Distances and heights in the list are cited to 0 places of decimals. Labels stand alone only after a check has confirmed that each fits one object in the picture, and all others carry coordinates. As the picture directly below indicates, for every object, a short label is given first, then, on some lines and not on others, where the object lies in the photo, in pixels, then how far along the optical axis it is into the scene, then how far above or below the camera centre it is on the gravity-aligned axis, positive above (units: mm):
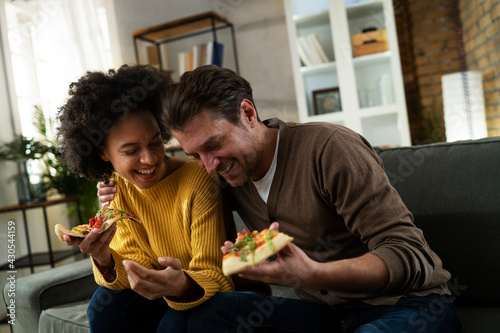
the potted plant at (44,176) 3389 -12
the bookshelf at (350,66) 3426 +535
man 1006 -169
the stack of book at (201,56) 3723 +830
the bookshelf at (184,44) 3732 +1039
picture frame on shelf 3568 +300
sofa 1426 -292
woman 1380 -115
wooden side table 3133 -597
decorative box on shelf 3428 +689
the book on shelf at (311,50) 3559 +713
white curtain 3754 +1122
